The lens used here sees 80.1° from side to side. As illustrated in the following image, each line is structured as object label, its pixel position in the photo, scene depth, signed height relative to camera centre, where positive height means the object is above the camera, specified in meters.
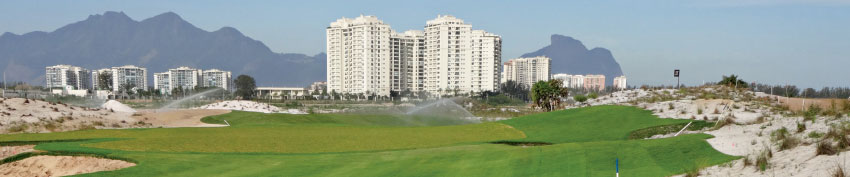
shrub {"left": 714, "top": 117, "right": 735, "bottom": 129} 26.90 -2.22
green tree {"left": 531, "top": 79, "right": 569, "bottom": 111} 82.69 -1.92
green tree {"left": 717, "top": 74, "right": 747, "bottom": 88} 68.25 +0.01
